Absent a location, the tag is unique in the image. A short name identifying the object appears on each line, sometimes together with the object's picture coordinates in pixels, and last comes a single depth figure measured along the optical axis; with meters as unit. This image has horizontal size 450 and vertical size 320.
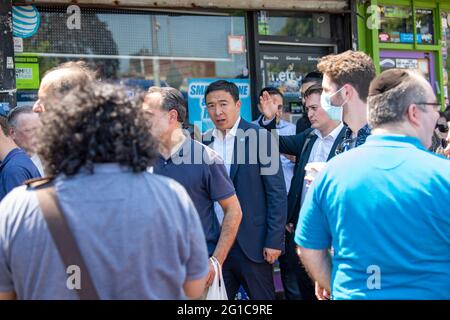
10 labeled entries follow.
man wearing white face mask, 3.43
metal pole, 5.69
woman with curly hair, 1.91
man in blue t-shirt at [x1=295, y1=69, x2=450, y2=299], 2.36
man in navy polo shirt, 3.72
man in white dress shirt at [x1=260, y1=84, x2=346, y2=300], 4.57
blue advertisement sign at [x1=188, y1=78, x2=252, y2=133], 6.84
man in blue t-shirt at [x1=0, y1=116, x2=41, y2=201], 3.78
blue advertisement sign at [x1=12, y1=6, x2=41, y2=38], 6.00
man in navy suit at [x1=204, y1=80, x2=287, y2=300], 4.58
